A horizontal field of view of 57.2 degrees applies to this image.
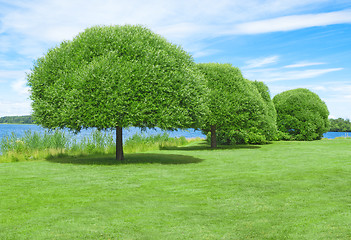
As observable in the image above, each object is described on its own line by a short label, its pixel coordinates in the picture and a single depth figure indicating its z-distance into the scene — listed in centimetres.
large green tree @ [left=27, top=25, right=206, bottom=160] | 1528
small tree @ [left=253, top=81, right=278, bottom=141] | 2787
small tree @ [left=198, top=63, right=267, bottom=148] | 2478
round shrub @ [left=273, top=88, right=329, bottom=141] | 3941
